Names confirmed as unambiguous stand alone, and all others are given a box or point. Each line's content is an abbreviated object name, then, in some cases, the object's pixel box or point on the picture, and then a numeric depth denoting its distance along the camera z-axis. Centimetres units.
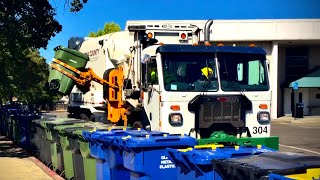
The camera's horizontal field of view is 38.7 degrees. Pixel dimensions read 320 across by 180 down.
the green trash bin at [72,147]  876
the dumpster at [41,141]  1199
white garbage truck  883
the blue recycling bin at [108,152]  664
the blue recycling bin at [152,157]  588
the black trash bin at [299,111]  3397
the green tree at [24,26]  1296
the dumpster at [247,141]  735
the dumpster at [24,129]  1495
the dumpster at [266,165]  365
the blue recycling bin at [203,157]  470
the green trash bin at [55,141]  1048
